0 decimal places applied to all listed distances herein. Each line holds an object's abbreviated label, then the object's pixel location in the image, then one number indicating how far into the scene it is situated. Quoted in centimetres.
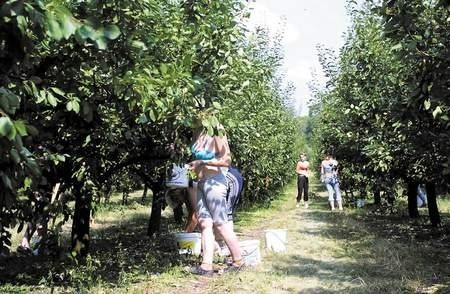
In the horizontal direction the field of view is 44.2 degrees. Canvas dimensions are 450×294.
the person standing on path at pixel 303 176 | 1872
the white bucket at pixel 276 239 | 766
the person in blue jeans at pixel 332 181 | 1667
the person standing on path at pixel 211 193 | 581
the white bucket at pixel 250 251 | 649
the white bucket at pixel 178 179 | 859
